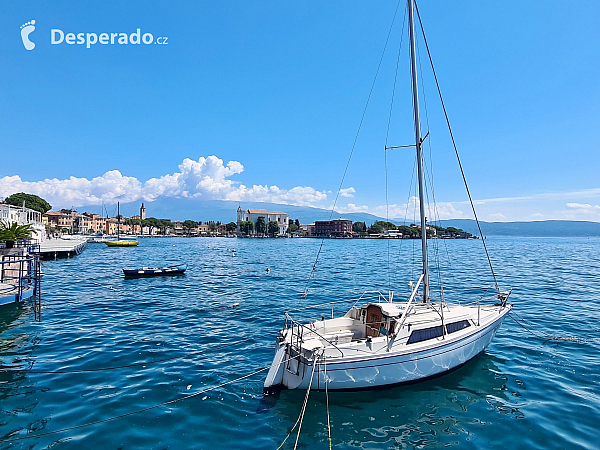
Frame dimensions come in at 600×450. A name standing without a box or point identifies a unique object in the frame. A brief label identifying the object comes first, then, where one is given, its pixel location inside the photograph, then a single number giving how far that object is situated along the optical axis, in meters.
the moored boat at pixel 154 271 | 40.50
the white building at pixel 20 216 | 53.72
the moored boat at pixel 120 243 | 102.25
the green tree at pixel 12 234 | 26.52
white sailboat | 11.12
